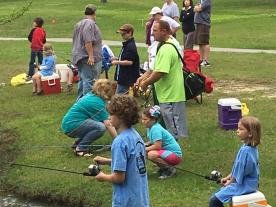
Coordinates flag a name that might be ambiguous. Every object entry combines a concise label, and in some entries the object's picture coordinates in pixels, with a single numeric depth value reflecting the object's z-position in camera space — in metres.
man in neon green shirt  8.16
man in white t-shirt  11.03
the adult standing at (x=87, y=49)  11.10
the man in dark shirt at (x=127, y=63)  10.69
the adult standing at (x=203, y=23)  15.80
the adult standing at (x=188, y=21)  15.71
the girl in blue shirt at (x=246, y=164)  5.71
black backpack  9.20
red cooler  13.41
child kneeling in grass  7.51
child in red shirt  15.32
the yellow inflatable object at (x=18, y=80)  14.97
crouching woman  8.77
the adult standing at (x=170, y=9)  15.02
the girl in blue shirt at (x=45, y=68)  13.42
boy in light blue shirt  4.88
